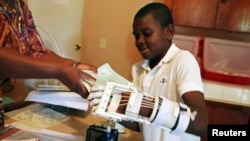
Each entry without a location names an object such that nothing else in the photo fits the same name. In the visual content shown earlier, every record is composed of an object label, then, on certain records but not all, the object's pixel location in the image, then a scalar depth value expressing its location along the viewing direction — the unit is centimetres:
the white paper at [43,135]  105
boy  91
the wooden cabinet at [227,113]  223
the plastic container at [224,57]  235
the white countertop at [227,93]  217
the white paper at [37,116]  116
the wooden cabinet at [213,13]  237
